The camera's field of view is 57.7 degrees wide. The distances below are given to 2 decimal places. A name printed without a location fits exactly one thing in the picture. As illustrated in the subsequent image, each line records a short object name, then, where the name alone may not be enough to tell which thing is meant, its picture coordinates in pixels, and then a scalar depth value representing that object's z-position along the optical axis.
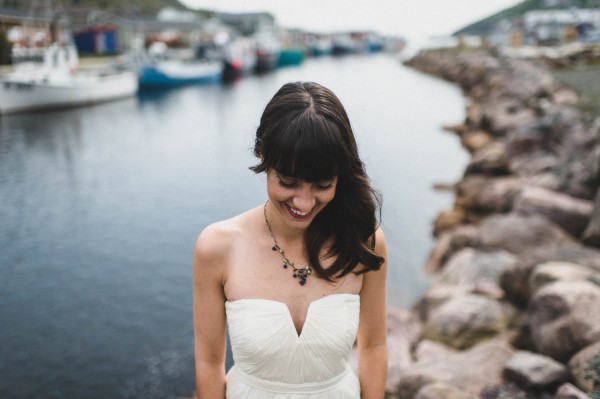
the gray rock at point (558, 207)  6.43
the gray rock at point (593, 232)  5.82
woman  1.77
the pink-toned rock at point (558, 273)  4.45
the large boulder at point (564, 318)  3.79
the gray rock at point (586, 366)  3.24
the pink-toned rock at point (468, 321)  4.99
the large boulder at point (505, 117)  14.12
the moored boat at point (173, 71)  34.12
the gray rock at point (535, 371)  3.57
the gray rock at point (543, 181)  7.92
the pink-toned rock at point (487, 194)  8.94
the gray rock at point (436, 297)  5.88
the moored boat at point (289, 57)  60.03
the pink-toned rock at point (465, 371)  3.92
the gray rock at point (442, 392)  3.62
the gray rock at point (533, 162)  9.30
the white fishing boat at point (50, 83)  21.46
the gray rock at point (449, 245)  7.76
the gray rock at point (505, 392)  3.61
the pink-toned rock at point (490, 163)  10.87
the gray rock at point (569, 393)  3.11
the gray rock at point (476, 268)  6.06
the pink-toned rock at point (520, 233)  6.32
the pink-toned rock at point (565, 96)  14.03
